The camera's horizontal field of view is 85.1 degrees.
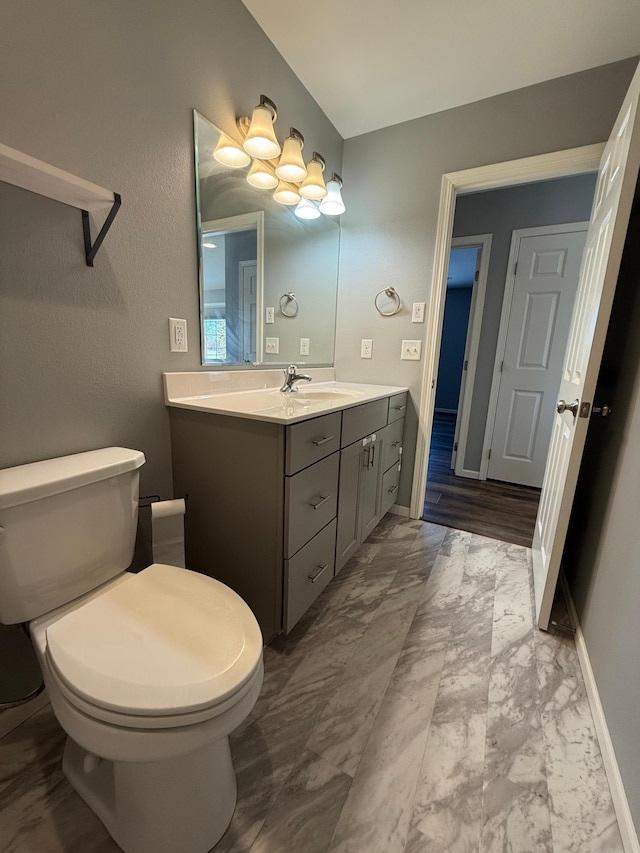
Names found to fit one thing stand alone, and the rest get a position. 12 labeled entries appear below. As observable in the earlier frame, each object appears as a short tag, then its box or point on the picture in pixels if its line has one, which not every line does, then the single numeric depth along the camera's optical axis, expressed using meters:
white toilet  0.62
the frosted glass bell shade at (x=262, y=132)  1.34
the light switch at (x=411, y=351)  2.10
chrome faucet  1.68
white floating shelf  0.74
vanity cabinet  1.11
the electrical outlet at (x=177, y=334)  1.27
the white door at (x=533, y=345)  2.57
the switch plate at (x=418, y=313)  2.05
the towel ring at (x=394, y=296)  2.11
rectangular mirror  1.37
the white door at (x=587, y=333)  1.10
